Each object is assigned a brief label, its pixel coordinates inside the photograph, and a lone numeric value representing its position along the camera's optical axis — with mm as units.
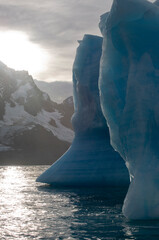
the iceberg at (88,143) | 19844
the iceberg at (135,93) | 11125
